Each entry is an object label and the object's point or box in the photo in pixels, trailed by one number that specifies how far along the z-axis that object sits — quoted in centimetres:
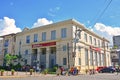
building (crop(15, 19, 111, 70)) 2072
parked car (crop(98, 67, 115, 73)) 2083
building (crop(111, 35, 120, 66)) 3391
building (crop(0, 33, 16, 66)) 2699
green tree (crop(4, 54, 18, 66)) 2382
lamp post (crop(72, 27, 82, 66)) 1973
